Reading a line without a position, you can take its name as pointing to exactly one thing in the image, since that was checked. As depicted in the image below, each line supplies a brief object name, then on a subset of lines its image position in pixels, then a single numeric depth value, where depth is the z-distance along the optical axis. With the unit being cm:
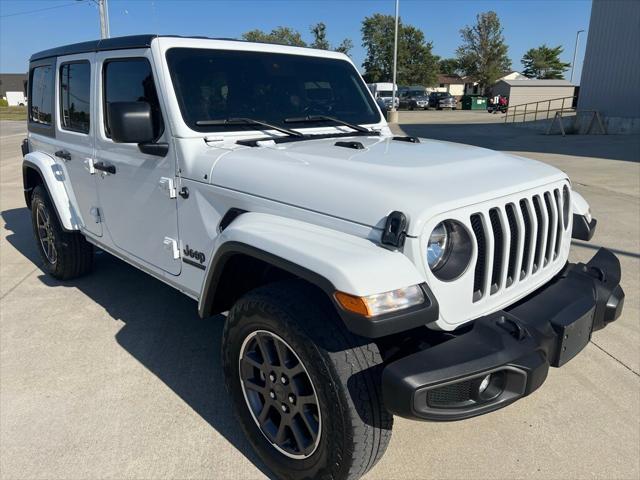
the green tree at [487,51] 7081
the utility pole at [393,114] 2619
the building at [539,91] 4425
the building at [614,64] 1889
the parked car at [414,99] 4612
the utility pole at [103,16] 2395
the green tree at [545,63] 8969
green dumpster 4894
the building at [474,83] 7450
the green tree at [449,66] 8244
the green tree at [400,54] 7056
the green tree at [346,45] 7414
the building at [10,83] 7644
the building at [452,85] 8630
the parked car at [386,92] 4036
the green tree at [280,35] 6488
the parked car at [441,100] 4734
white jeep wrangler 195
